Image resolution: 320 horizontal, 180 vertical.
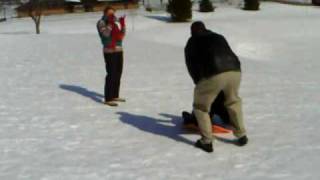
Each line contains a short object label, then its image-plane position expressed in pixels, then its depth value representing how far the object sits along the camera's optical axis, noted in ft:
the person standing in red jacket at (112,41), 33.73
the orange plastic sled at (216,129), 28.07
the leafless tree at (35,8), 147.43
